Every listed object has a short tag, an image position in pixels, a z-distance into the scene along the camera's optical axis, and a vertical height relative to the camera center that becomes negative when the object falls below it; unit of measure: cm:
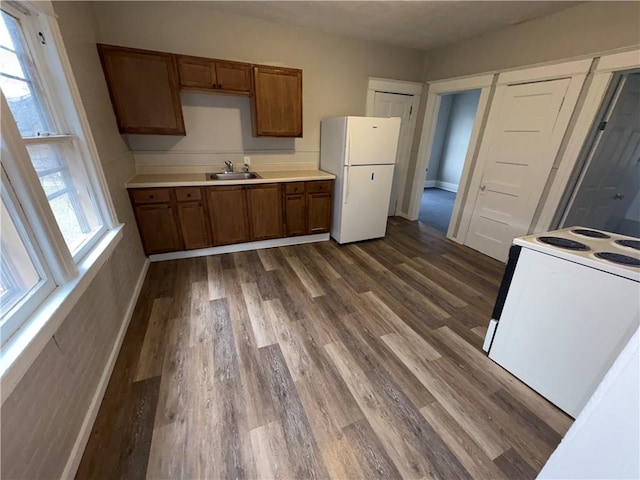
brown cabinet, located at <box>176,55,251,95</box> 254 +54
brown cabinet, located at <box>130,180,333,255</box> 265 -87
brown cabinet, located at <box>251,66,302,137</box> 282 +34
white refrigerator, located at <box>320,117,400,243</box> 297 -38
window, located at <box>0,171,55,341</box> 97 -58
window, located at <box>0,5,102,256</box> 126 -8
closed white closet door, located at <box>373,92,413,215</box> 380 +22
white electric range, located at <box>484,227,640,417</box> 118 -81
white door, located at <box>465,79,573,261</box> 253 -18
